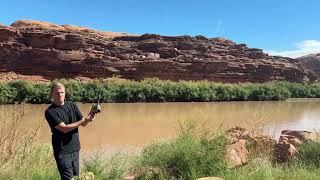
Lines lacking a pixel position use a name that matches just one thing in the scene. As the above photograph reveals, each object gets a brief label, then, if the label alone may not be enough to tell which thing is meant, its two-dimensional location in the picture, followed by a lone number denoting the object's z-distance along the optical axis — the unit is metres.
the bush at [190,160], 4.03
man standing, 3.22
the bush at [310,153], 4.49
